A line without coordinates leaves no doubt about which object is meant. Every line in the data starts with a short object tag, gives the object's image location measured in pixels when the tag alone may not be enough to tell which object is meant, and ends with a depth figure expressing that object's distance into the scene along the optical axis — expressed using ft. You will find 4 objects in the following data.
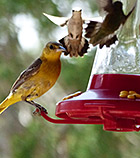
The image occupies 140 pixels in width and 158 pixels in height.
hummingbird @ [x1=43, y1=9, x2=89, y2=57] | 19.16
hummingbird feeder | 16.48
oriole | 20.62
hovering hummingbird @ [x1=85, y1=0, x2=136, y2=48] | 17.54
